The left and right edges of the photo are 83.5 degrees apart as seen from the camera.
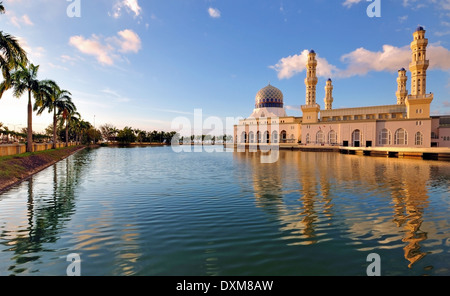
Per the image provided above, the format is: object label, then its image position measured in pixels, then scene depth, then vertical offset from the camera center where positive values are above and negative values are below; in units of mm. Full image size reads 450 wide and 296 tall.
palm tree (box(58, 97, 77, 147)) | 58059 +8244
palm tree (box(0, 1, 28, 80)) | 22609 +8358
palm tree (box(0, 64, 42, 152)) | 35344 +8555
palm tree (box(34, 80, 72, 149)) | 40906 +8534
